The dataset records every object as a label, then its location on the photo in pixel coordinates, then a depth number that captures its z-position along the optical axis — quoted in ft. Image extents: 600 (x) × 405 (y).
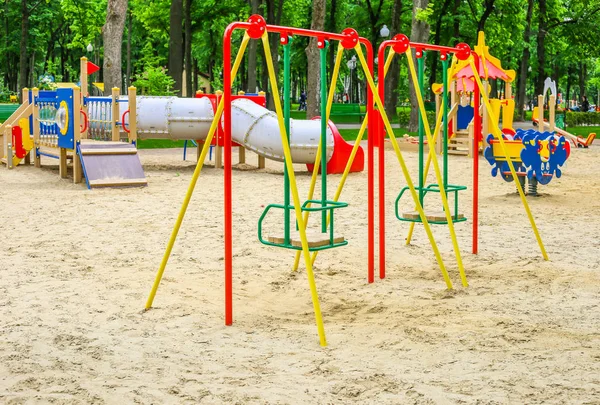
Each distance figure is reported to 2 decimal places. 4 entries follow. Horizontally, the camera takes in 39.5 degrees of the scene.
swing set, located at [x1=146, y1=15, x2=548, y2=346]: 18.85
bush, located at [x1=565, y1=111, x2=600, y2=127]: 126.72
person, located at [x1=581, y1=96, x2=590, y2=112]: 195.93
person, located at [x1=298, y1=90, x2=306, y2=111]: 194.29
